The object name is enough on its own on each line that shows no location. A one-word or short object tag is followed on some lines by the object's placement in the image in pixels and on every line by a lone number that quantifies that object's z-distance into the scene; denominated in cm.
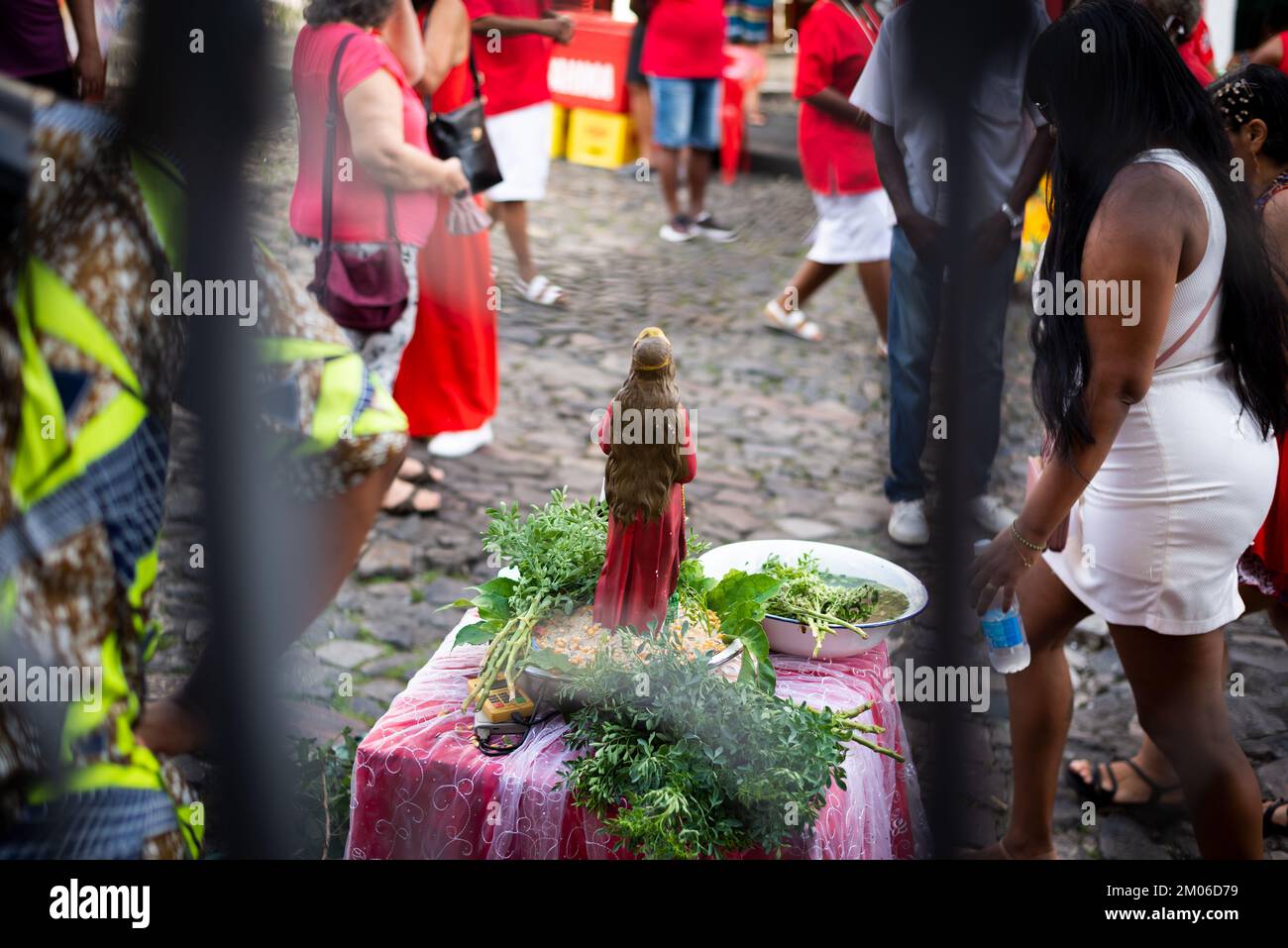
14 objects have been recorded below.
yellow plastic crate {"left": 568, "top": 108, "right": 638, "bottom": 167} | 1001
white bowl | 272
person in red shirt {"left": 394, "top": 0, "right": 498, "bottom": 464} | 440
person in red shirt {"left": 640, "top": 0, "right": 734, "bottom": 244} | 805
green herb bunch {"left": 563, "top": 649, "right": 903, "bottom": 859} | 212
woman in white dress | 234
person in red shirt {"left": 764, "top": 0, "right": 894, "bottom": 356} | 465
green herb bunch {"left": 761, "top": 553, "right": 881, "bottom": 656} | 255
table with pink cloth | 225
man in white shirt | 355
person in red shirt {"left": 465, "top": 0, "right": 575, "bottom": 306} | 503
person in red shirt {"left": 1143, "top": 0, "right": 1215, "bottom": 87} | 381
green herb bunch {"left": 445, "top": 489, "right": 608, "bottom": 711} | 238
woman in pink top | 365
